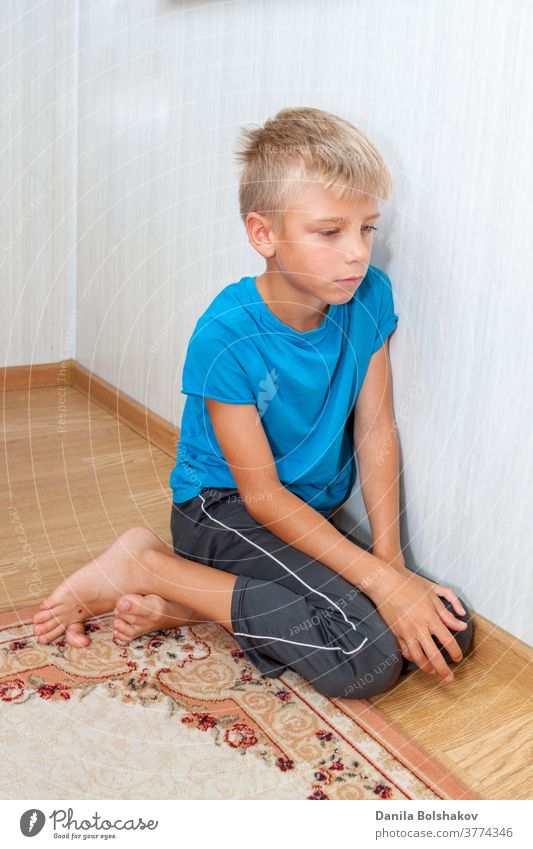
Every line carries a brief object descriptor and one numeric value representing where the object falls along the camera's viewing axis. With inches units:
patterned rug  29.7
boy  35.1
